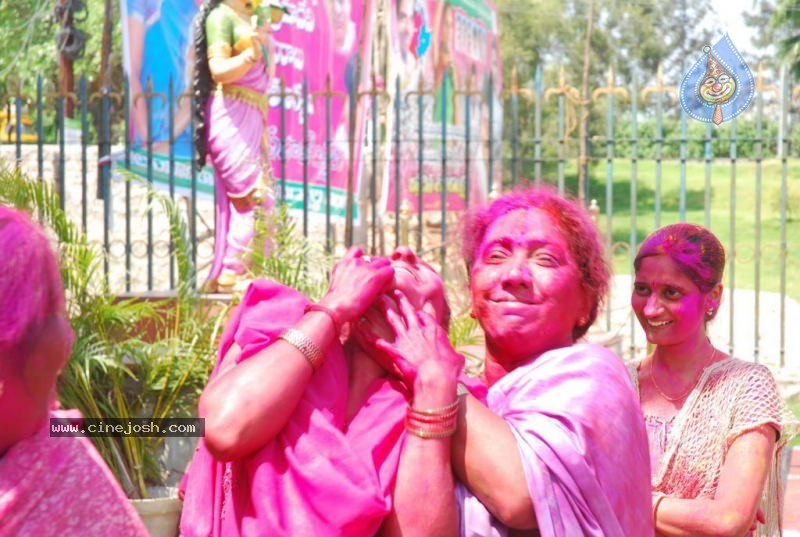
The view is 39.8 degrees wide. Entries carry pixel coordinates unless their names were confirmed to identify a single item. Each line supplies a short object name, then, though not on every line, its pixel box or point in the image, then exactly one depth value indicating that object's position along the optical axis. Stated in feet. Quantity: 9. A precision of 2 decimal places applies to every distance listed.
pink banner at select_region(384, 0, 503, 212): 53.93
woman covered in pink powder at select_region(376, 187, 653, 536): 6.15
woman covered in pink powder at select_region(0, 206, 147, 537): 4.49
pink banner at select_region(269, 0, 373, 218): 38.60
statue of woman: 23.04
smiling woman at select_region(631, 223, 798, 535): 8.32
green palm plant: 17.25
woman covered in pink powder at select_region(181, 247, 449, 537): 5.96
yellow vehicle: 43.42
